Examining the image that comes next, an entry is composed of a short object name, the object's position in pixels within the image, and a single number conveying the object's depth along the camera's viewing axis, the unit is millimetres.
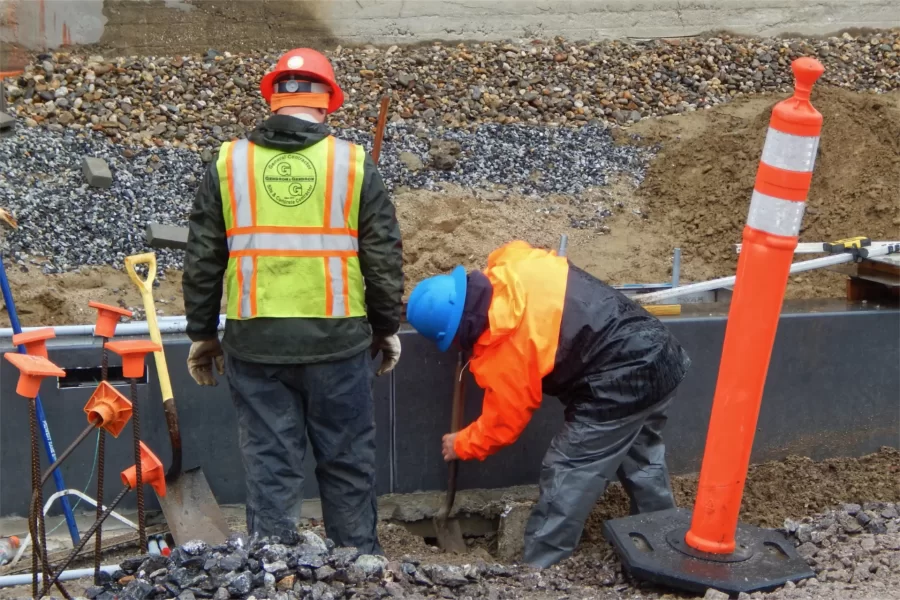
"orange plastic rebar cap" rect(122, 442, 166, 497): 4422
